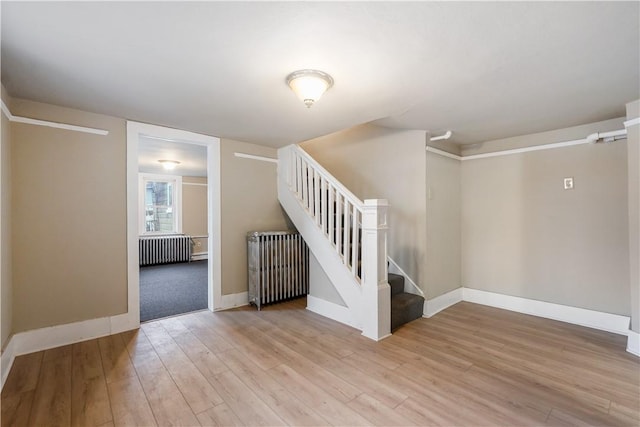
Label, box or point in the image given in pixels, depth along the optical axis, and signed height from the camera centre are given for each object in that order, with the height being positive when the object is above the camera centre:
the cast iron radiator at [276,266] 3.64 -0.70
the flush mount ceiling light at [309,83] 1.93 +0.93
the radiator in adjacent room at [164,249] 6.68 -0.82
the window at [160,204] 7.18 +0.33
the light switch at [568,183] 3.21 +0.33
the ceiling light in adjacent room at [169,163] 5.72 +1.11
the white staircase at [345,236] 2.75 -0.24
